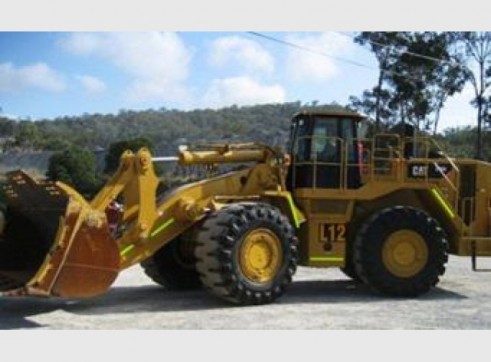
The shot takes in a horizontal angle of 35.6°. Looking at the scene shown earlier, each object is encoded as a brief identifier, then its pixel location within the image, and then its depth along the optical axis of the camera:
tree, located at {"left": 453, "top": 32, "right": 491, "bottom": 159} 33.43
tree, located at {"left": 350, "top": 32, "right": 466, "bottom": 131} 33.41
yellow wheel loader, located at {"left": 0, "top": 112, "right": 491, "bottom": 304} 9.42
